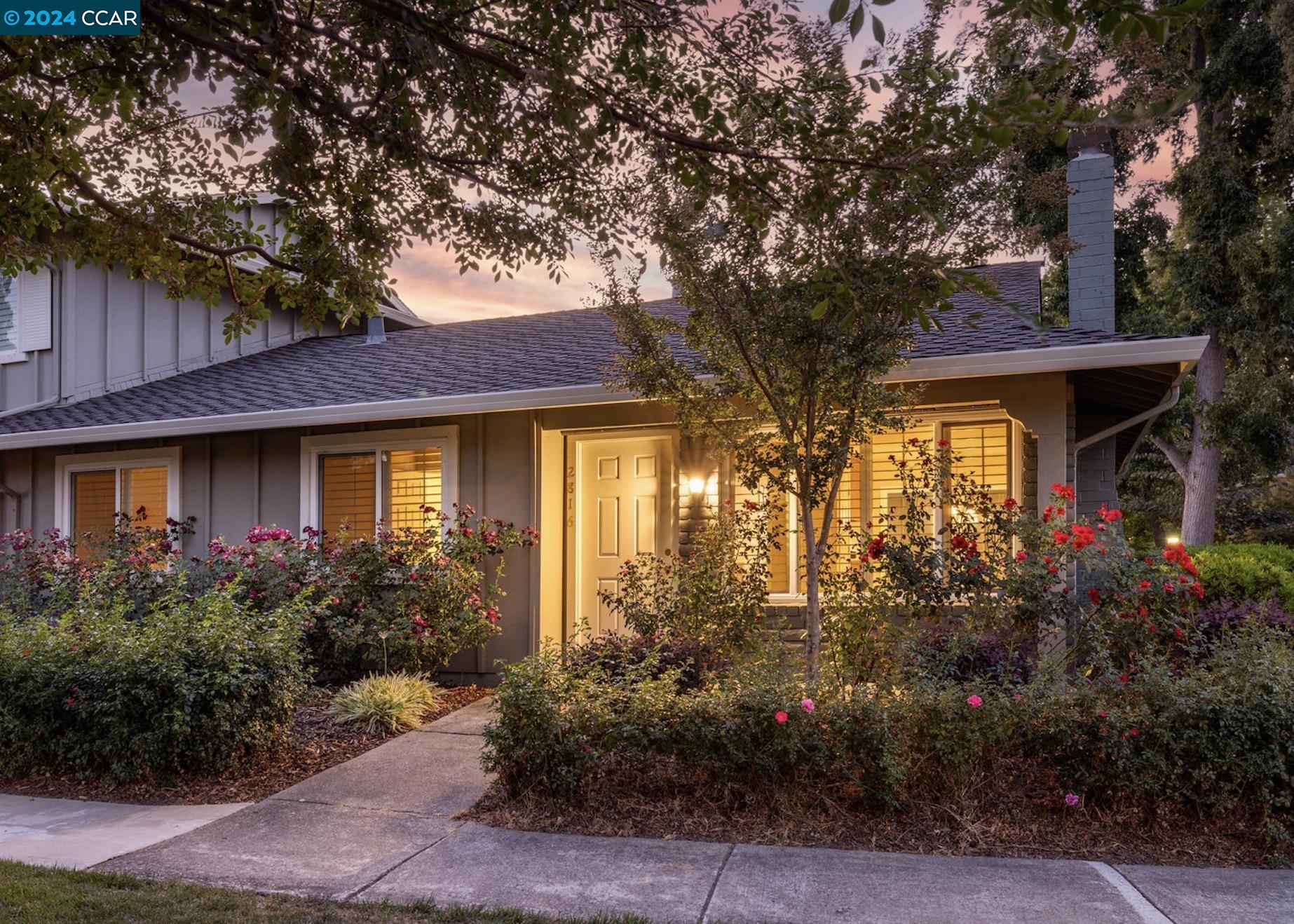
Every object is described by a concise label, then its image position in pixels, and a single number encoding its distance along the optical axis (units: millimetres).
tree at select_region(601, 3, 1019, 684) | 4824
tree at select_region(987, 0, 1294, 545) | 15867
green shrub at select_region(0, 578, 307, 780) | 5695
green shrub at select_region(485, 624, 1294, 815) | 4598
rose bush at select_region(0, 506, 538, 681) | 8062
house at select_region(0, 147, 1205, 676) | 7496
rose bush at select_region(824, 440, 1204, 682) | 6074
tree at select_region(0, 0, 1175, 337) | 4539
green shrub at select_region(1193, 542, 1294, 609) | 10875
